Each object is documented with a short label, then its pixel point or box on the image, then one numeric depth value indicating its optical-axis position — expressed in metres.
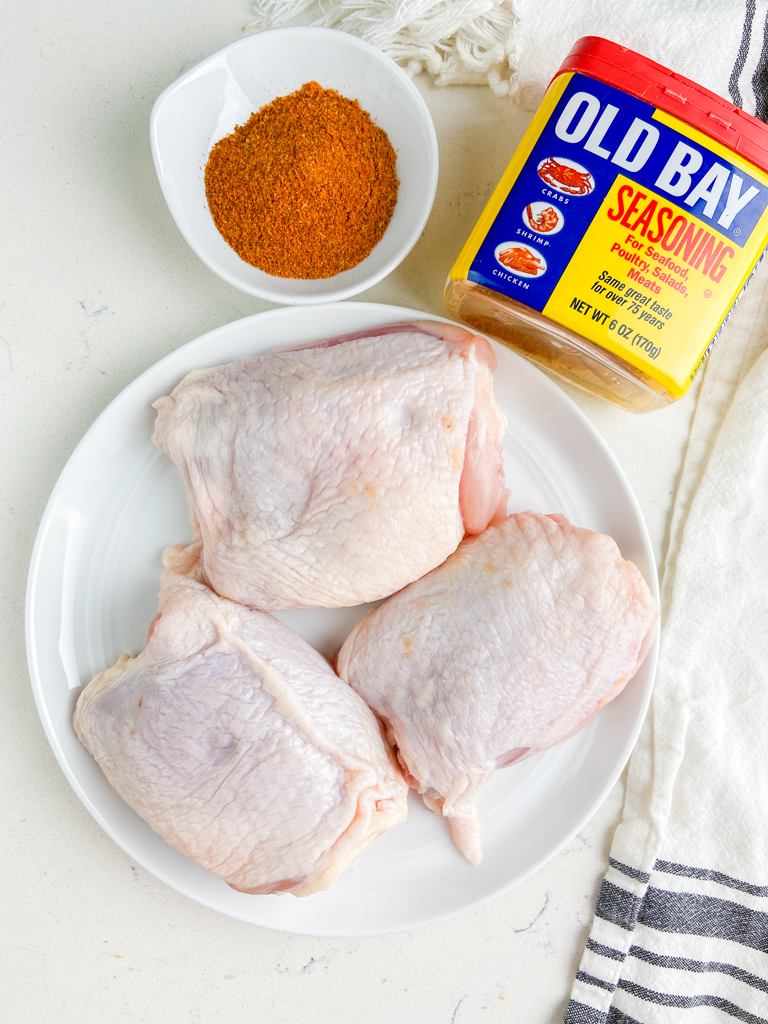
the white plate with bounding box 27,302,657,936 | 0.34
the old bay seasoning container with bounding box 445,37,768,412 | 0.29
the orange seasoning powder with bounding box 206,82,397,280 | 0.32
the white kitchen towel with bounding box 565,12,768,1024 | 0.37
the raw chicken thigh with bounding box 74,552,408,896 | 0.31
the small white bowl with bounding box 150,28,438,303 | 0.33
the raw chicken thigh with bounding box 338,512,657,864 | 0.32
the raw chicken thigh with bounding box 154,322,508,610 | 0.31
